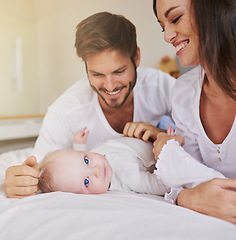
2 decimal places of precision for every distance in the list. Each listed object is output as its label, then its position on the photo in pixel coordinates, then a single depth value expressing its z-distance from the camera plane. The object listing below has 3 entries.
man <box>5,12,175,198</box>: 1.12
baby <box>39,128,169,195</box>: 0.87
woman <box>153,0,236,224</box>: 0.68
